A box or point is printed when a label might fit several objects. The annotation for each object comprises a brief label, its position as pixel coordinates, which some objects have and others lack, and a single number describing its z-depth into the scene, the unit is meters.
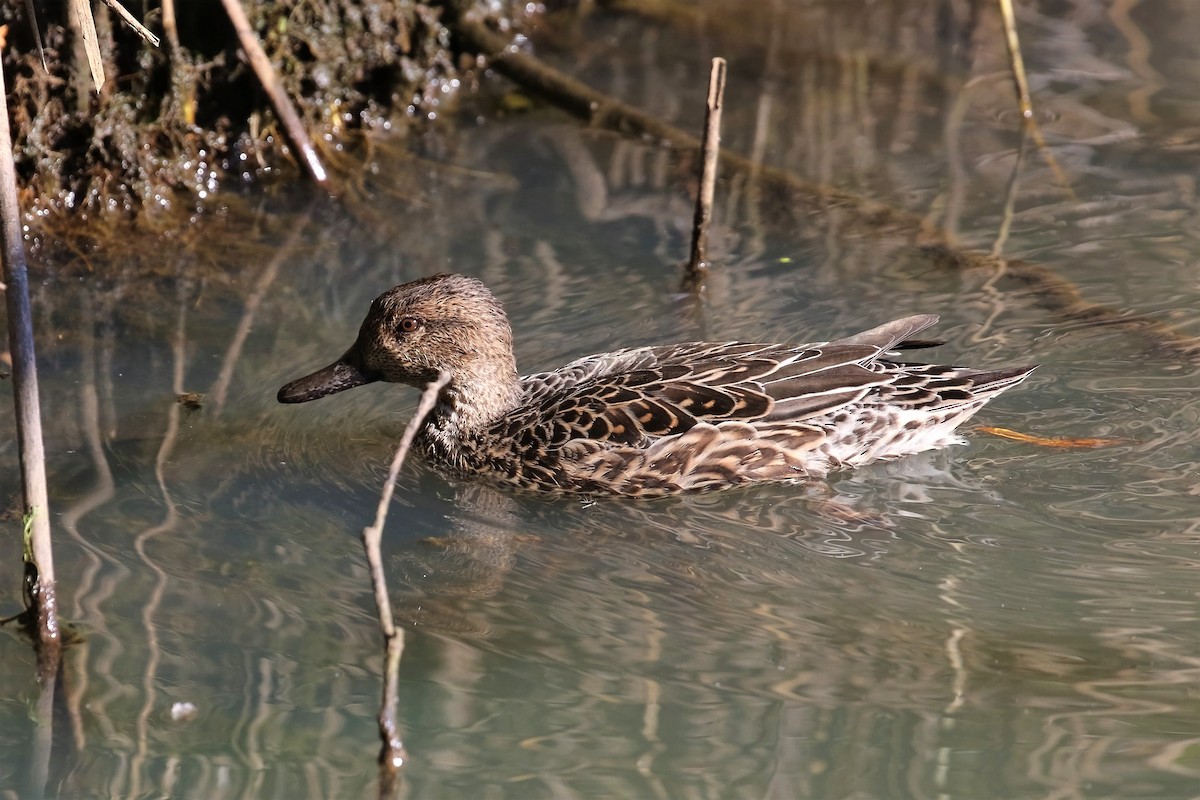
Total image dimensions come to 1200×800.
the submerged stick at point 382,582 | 7.90
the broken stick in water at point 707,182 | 14.80
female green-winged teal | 11.96
